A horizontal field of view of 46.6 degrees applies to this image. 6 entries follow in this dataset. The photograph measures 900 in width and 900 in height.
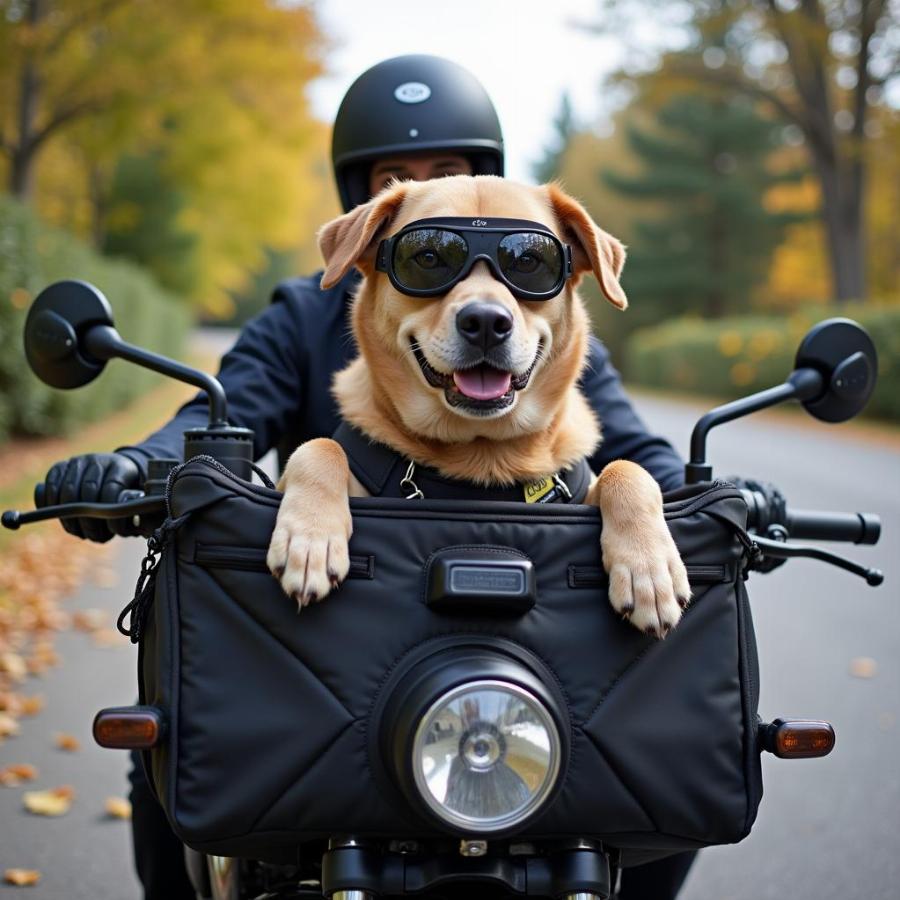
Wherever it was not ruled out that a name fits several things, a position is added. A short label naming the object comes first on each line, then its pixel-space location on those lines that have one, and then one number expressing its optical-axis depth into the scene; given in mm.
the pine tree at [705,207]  38969
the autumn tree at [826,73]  21719
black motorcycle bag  1559
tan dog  1831
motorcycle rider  2445
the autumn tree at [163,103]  14039
